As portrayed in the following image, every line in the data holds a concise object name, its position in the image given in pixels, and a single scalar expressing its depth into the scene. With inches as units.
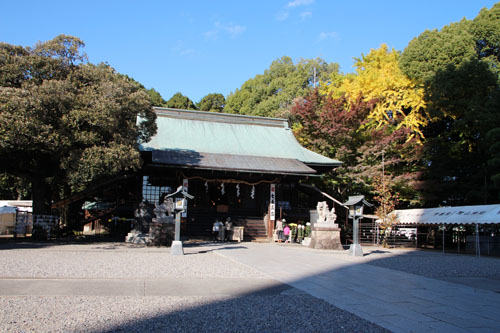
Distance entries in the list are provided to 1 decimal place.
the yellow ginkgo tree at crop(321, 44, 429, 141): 941.2
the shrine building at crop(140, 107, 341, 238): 756.0
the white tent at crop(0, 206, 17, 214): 649.6
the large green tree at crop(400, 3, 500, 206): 799.1
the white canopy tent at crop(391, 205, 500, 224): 597.3
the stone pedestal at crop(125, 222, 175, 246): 558.3
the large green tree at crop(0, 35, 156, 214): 454.3
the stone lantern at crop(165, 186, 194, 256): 460.4
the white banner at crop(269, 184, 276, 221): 781.3
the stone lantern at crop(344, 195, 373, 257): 521.7
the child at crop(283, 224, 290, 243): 745.0
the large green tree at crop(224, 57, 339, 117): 1556.3
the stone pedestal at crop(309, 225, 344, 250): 607.8
